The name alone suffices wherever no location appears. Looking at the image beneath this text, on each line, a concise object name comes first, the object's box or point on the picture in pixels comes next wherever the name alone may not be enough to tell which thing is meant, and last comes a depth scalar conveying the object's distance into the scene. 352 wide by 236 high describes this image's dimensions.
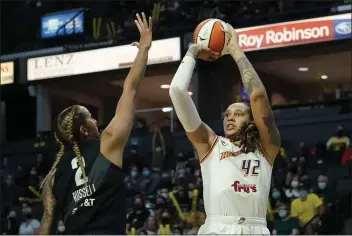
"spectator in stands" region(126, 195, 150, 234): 15.70
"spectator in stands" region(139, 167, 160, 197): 18.35
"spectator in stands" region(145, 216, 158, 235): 15.31
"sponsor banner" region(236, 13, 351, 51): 19.66
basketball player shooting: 4.57
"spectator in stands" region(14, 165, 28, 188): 21.05
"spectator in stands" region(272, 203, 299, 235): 14.12
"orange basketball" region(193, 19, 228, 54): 4.80
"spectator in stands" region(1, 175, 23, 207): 20.23
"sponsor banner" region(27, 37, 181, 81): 22.45
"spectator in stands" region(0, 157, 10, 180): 22.56
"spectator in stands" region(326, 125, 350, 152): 17.19
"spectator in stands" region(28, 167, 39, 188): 20.52
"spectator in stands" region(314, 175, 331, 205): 15.35
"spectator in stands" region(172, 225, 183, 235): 14.81
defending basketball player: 4.24
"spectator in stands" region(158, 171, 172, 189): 18.13
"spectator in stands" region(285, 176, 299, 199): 15.23
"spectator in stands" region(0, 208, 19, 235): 17.75
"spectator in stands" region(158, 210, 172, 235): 15.19
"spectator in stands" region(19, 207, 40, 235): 16.73
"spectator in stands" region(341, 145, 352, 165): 16.47
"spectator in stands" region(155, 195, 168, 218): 16.09
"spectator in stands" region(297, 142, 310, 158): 17.45
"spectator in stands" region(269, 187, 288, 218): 15.23
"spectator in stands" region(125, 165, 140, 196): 18.57
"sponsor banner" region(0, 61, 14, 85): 25.78
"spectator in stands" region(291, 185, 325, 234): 14.20
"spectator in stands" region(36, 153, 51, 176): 21.25
